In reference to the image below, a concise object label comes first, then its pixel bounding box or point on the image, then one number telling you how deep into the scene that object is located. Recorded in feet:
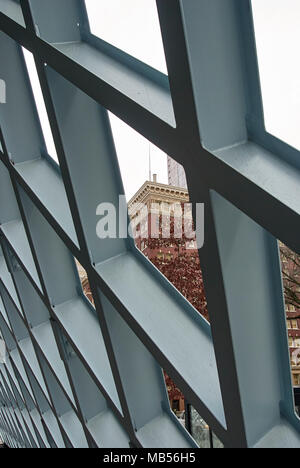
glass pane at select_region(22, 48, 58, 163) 19.42
